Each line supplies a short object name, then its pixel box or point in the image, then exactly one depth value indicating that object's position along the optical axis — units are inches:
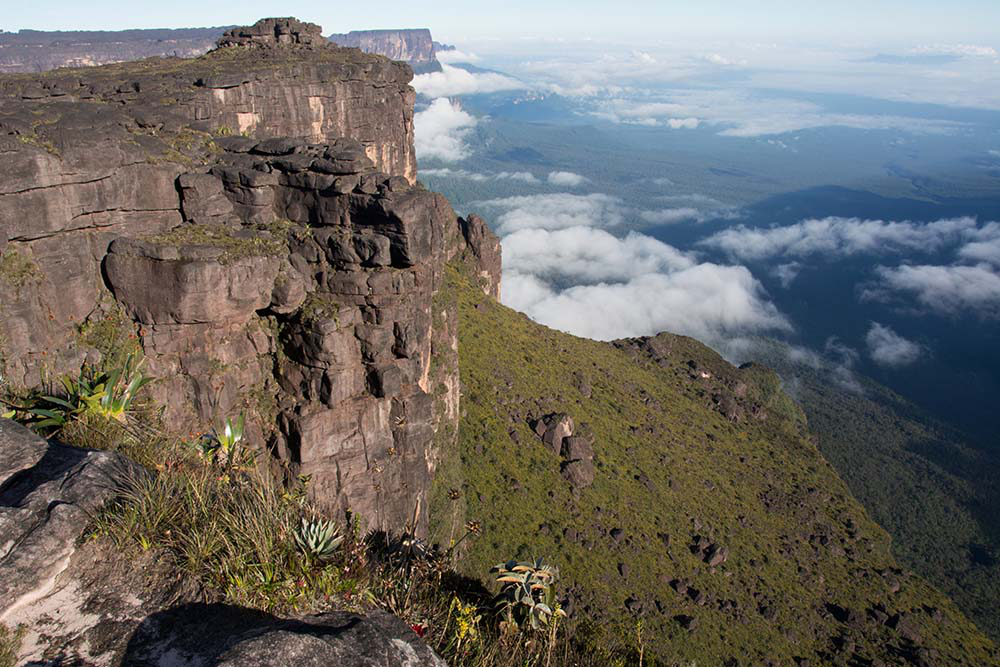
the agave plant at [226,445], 480.1
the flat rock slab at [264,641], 277.6
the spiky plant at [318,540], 382.3
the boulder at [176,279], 892.0
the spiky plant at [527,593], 438.9
